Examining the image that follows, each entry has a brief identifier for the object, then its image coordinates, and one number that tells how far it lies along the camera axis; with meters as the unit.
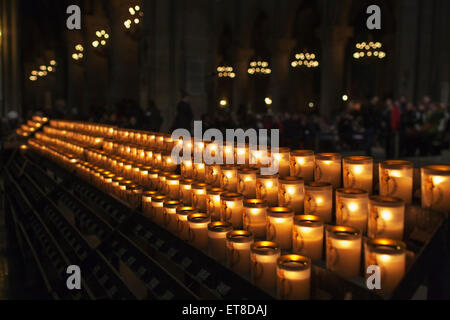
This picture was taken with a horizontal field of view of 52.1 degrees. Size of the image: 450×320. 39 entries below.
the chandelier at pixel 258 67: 29.75
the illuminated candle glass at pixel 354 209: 2.05
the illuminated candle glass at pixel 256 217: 2.38
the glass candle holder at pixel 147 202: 3.23
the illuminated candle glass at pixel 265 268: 1.95
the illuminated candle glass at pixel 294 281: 1.78
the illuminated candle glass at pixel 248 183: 2.75
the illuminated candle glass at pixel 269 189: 2.59
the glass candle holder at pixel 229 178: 2.89
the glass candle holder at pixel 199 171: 3.36
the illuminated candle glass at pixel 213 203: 2.72
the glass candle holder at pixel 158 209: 3.06
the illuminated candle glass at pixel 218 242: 2.30
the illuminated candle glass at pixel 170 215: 2.84
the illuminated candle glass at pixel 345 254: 1.85
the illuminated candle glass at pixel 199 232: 2.51
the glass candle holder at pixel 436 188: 1.85
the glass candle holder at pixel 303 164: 2.61
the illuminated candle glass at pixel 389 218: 1.88
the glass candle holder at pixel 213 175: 3.10
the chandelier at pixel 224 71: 32.22
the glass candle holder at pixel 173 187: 3.30
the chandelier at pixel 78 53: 24.29
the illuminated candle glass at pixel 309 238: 2.03
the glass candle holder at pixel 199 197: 2.93
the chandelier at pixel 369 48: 23.88
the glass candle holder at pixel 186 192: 3.12
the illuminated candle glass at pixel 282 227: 2.19
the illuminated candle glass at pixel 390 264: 1.66
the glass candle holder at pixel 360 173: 2.27
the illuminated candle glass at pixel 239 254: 2.12
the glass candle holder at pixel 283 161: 2.82
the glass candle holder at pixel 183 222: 2.65
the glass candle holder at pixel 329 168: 2.48
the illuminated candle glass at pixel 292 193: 2.39
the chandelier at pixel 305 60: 25.72
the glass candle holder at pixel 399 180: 2.08
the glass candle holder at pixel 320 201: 2.26
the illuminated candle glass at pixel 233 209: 2.53
